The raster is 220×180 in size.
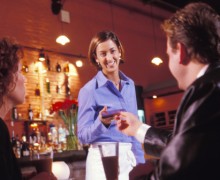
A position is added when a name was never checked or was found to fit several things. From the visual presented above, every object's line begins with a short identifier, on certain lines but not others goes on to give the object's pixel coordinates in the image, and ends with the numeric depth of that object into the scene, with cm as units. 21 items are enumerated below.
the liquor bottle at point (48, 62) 676
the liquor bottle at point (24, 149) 537
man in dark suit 85
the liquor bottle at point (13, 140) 552
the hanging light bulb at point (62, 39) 649
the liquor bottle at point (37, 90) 652
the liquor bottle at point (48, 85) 670
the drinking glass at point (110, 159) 108
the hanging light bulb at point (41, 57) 645
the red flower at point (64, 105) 470
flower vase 492
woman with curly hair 134
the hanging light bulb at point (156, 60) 829
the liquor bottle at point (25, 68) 636
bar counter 441
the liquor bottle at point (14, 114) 601
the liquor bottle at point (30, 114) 624
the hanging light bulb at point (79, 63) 735
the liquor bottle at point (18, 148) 534
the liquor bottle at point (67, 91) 712
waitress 188
